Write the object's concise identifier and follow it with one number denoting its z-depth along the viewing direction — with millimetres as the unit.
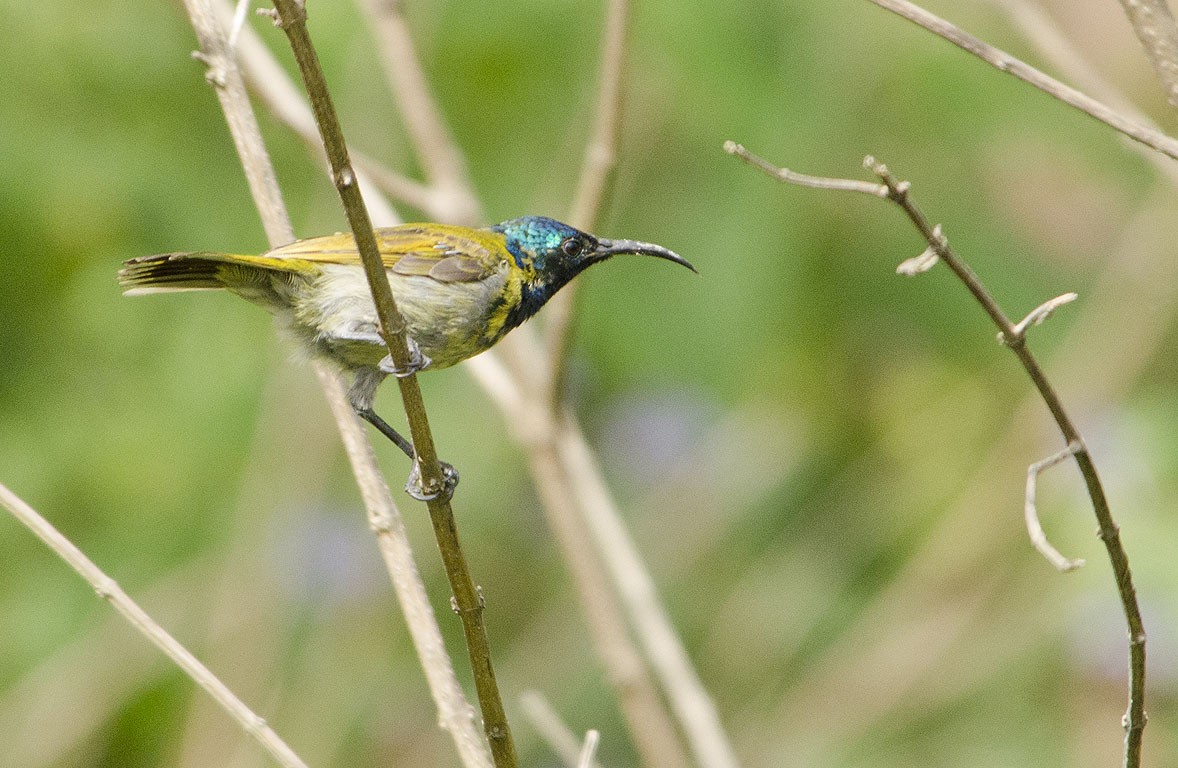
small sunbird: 6824
